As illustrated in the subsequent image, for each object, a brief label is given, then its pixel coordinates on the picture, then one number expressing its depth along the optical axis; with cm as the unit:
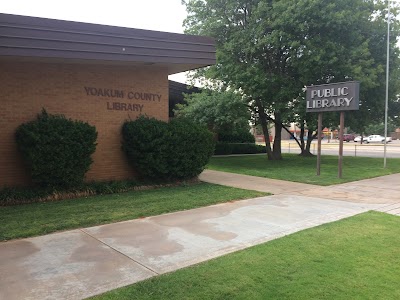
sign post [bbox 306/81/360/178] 1255
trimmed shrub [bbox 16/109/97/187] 847
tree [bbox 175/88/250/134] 1661
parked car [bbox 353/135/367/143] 6543
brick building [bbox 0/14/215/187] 840
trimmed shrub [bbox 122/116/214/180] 1034
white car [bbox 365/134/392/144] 6481
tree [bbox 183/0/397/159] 1555
